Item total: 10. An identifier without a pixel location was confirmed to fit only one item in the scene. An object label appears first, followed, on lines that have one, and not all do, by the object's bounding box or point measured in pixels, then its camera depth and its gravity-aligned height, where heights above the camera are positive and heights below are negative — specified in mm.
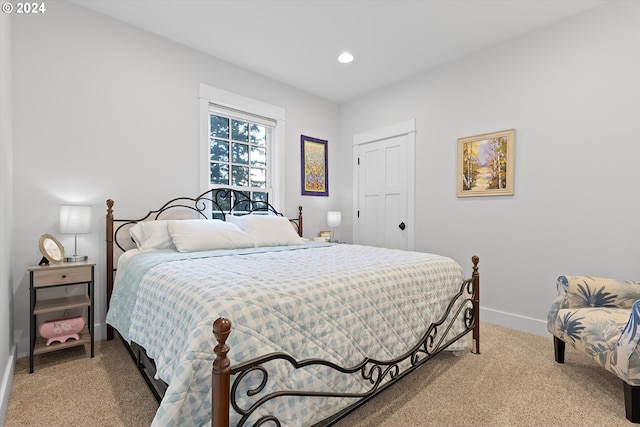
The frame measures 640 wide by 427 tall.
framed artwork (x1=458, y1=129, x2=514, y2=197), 3072 +524
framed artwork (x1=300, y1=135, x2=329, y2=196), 4301 +682
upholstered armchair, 1574 -652
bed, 1079 -499
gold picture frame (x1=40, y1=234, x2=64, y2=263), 2232 -262
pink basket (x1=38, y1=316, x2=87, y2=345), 2193 -834
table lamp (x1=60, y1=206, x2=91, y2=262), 2352 -58
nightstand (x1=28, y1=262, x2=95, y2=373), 2089 -596
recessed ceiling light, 3338 +1727
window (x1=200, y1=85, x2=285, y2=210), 3395 +837
